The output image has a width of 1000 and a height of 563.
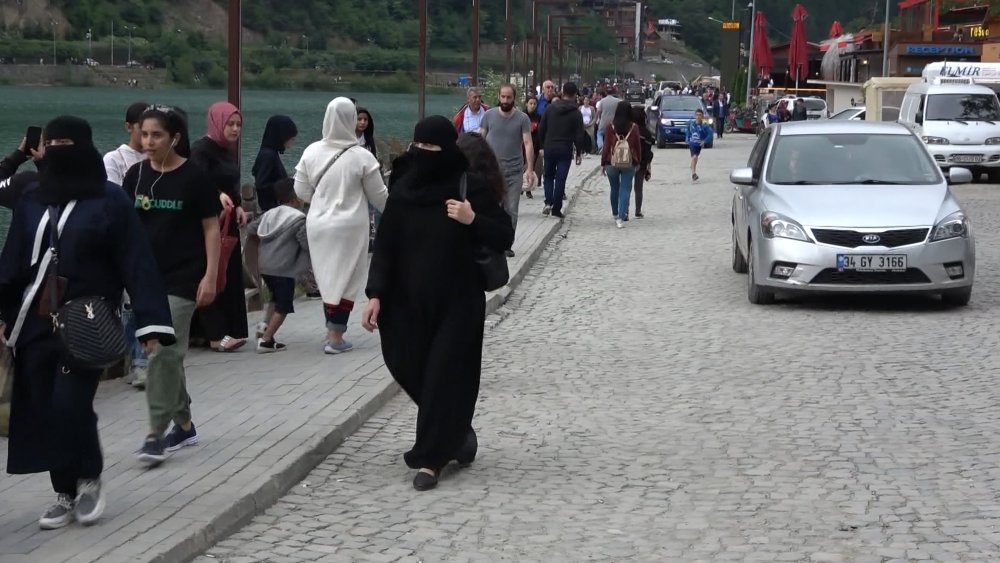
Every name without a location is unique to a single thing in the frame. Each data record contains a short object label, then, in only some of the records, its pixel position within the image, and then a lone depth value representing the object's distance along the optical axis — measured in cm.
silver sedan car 1250
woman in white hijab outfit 1010
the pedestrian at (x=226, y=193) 869
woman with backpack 2012
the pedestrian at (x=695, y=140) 3253
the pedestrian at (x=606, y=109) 3122
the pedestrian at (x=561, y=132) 2056
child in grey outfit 1045
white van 3131
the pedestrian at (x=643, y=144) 2092
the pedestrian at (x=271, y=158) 1088
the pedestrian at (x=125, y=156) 941
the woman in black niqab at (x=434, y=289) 697
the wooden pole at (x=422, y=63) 2589
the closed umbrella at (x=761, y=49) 7762
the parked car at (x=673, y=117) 5094
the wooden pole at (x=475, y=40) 3350
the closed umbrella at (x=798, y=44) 7062
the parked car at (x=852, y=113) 4281
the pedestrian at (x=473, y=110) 2022
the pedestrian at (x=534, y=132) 2516
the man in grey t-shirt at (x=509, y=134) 1703
